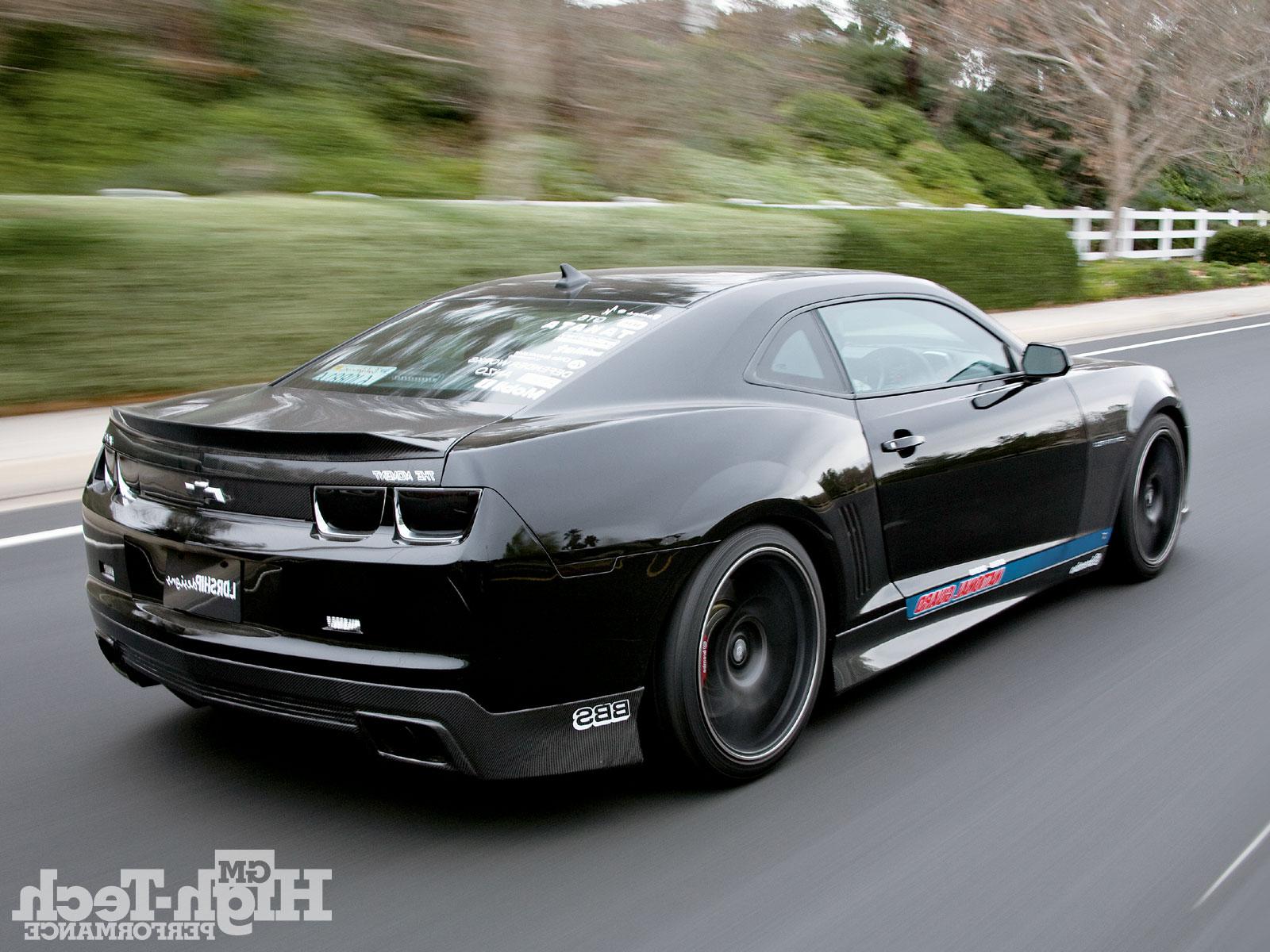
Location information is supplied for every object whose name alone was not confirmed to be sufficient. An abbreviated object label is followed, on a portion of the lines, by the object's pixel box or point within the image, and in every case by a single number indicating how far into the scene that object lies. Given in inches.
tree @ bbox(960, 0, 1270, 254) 1087.0
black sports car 128.0
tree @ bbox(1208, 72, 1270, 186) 1307.8
